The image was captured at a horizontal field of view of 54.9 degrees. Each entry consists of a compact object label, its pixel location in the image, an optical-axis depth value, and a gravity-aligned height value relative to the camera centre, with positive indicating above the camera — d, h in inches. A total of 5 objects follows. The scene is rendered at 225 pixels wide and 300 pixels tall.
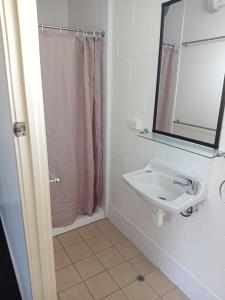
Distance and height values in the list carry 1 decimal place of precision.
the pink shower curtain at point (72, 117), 68.3 -10.0
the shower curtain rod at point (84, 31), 64.5 +17.5
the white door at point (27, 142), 26.8 -8.1
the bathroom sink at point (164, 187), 48.9 -24.6
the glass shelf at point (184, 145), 48.0 -13.4
